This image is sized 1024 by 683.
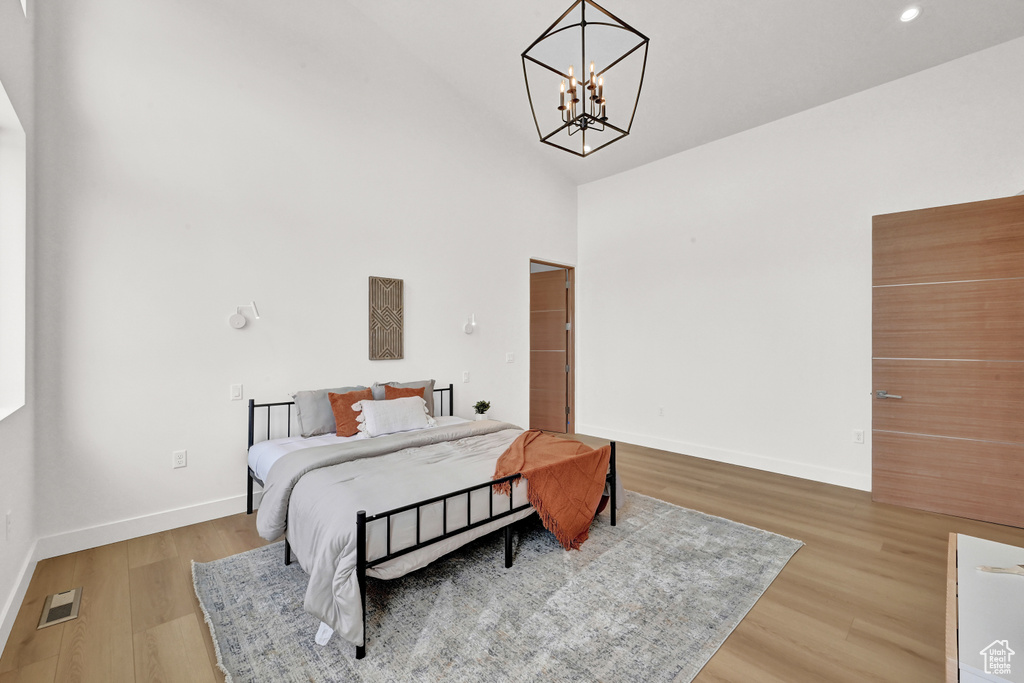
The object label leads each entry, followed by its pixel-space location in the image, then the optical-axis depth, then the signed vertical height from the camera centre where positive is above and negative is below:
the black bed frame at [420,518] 1.74 -0.89
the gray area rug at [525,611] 1.68 -1.23
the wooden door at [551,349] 5.75 -0.09
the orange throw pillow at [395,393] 3.53 -0.41
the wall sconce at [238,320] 3.05 +0.16
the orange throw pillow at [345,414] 3.17 -0.52
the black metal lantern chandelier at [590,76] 2.12 +2.22
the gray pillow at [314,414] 3.19 -0.53
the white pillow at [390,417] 3.15 -0.55
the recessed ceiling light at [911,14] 2.81 +2.12
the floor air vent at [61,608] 1.93 -1.21
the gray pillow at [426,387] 3.77 -0.38
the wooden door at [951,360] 2.99 -0.13
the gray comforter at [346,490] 1.74 -0.71
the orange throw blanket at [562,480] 2.46 -0.80
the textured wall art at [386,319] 3.79 +0.21
